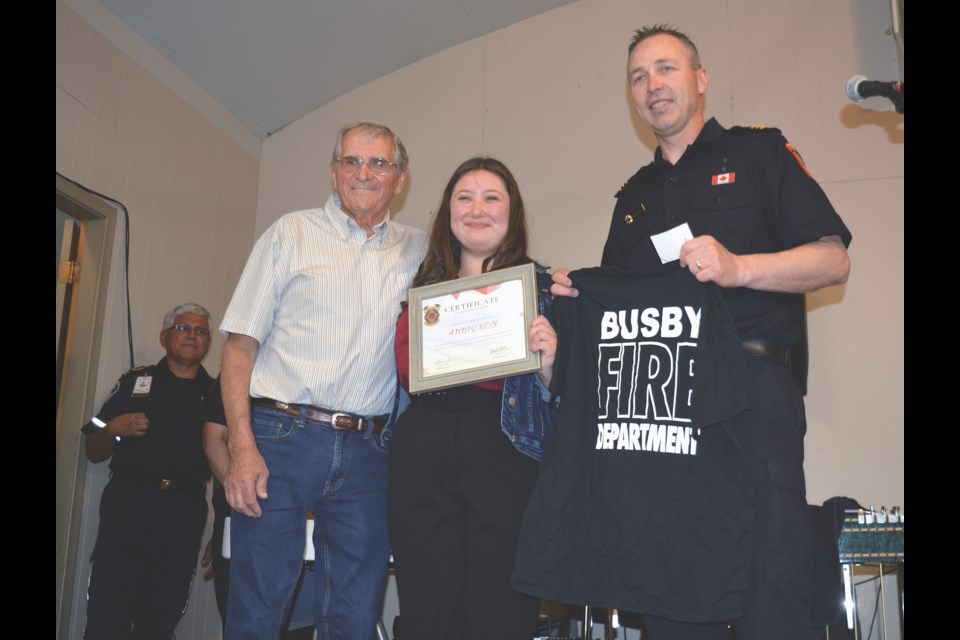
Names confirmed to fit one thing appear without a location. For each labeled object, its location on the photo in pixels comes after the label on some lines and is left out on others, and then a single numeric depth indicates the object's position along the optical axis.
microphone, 1.75
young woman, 1.76
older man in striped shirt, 1.99
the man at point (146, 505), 3.66
